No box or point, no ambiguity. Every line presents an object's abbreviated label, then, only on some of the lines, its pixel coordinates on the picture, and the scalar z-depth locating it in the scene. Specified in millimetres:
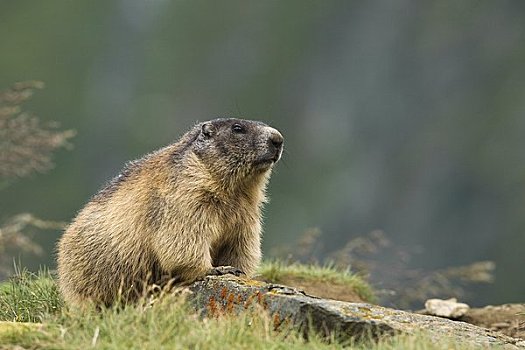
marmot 16562
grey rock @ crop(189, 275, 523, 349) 13953
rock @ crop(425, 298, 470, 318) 22453
